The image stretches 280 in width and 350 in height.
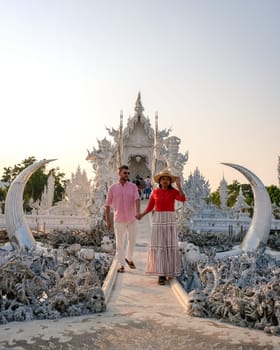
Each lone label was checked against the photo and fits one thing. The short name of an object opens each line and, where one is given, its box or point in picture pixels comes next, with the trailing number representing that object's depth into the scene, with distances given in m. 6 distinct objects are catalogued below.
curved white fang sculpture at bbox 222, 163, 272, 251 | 9.95
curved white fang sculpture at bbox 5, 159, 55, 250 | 9.20
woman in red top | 5.98
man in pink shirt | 6.63
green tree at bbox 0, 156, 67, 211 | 36.69
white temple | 14.58
